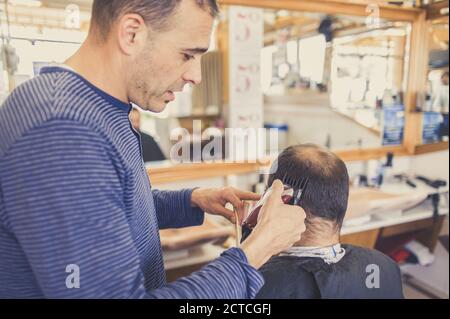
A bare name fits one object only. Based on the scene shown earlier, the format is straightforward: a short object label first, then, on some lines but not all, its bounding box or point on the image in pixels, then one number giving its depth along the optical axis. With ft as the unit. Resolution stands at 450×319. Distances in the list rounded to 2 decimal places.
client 3.53
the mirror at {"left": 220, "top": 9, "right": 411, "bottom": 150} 8.03
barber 1.98
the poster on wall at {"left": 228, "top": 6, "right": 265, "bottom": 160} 7.64
